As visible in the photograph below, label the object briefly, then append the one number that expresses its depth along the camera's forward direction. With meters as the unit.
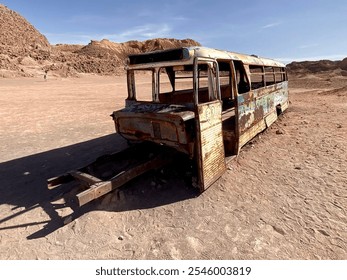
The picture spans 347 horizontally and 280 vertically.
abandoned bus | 4.04
